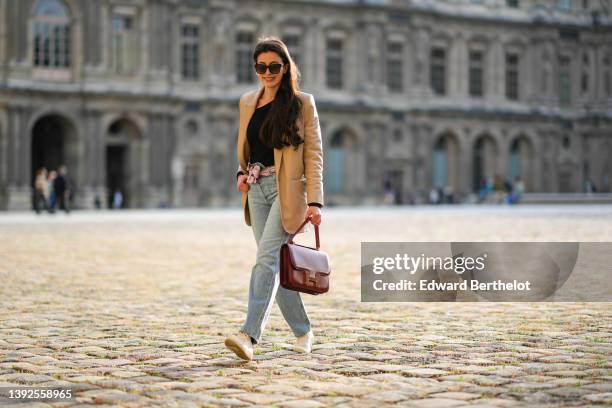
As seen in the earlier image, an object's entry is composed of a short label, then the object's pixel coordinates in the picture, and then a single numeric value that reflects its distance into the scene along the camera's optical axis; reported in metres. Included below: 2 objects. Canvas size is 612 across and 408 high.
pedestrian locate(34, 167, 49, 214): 38.44
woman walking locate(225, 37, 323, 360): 6.99
